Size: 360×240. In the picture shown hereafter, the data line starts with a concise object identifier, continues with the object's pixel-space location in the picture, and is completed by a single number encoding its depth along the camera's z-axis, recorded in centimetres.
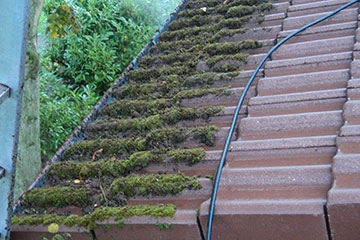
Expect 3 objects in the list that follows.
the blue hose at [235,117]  178
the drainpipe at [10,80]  179
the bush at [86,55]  652
